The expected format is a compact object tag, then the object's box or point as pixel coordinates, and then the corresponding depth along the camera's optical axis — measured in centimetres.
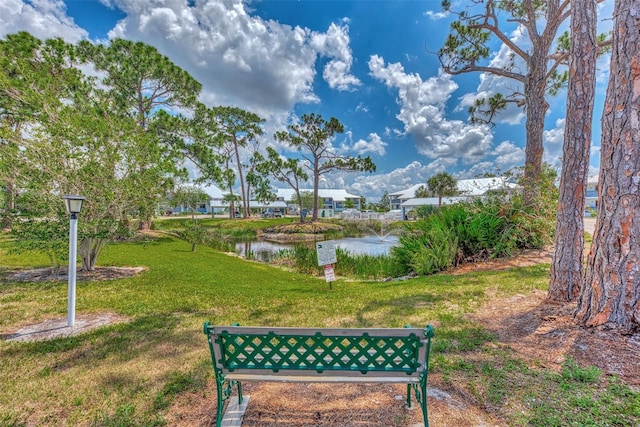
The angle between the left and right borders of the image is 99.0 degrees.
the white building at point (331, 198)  6018
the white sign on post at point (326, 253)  611
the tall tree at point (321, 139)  2336
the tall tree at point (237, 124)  2727
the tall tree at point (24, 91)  529
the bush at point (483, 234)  747
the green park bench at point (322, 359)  175
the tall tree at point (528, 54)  760
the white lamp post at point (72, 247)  376
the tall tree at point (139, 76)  1399
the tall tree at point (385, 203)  6342
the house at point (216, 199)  4567
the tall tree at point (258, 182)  2888
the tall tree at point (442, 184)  3916
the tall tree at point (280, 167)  2675
